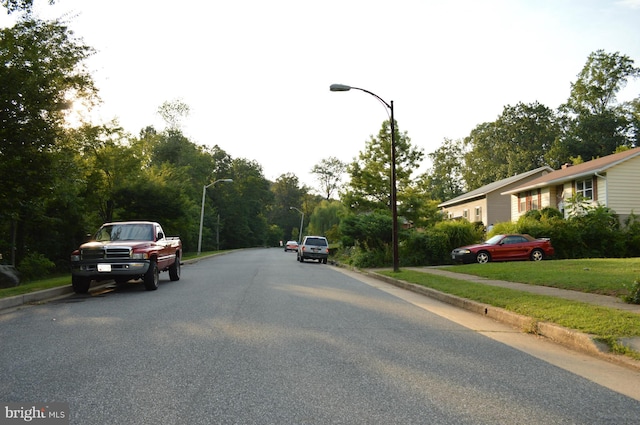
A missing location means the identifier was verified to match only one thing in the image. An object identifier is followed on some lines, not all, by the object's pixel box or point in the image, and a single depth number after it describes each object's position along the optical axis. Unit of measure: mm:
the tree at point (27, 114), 13531
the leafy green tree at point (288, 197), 119188
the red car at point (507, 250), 24078
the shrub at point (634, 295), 9695
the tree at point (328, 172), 102375
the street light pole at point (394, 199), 20453
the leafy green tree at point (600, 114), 59469
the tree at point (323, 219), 65188
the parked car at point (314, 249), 33188
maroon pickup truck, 13195
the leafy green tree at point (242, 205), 91250
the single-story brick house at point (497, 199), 47000
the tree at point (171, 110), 65000
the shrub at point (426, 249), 25812
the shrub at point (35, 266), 24631
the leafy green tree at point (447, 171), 81625
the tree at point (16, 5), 14562
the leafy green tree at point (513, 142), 67062
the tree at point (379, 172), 38500
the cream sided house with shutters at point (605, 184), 30953
